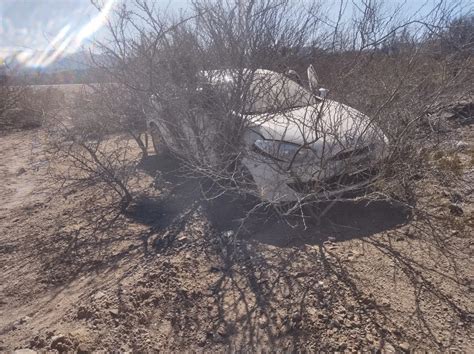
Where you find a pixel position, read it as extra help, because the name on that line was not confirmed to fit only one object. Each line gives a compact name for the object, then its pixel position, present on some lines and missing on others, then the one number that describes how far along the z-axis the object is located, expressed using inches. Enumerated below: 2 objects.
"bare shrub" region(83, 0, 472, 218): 124.6
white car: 121.6
